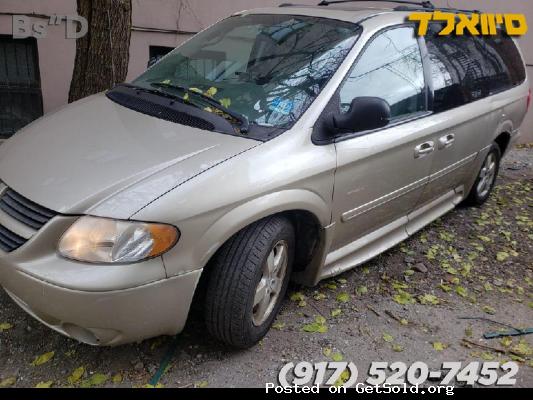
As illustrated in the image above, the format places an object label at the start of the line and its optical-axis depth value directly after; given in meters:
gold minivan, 2.27
